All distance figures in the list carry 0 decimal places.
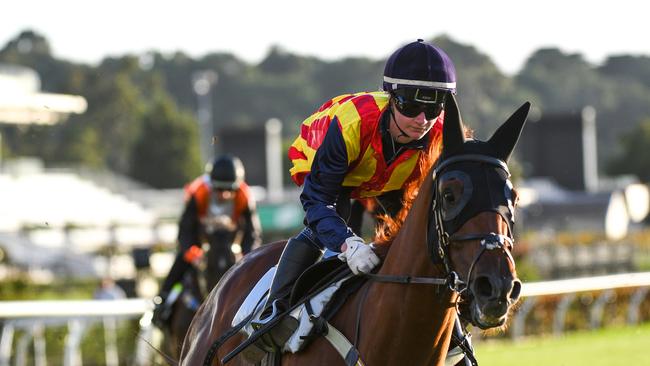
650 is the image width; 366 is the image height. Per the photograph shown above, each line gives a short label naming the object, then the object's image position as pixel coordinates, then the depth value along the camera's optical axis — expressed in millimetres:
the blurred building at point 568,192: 93394
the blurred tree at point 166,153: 142625
